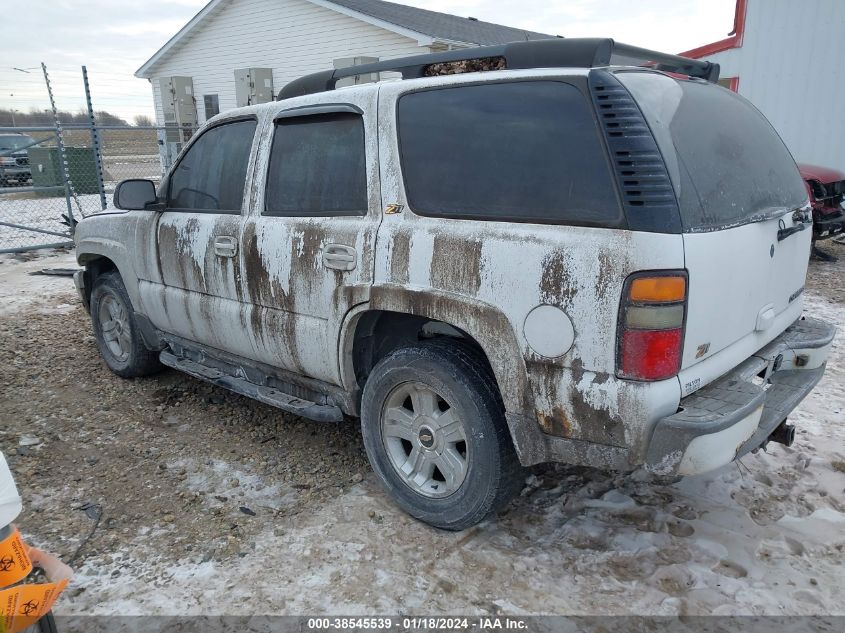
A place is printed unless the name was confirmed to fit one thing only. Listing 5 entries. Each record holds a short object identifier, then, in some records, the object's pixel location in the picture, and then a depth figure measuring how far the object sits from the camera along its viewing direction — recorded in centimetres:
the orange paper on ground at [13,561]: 183
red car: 845
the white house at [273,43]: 1541
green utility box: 1634
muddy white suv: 231
